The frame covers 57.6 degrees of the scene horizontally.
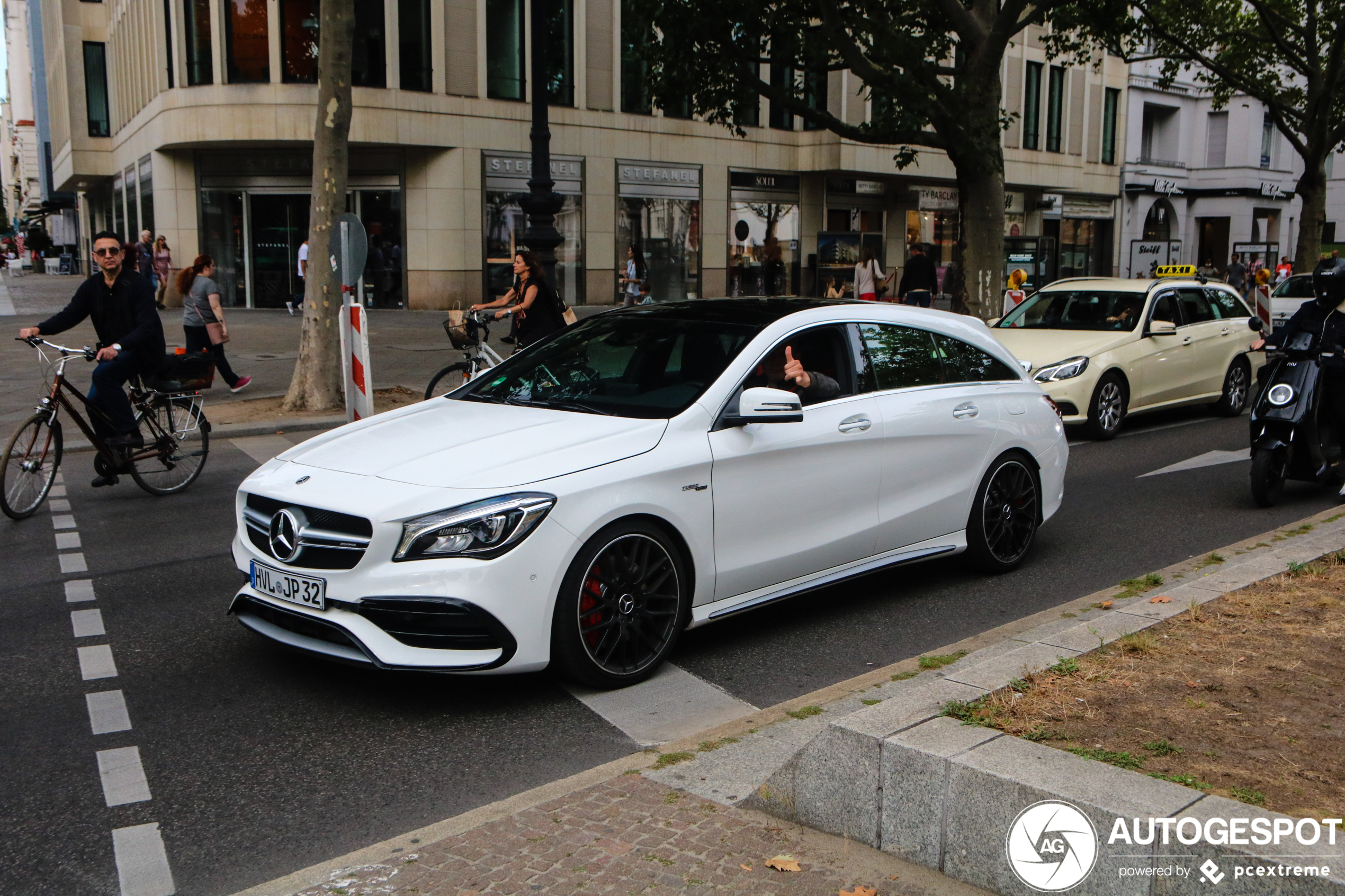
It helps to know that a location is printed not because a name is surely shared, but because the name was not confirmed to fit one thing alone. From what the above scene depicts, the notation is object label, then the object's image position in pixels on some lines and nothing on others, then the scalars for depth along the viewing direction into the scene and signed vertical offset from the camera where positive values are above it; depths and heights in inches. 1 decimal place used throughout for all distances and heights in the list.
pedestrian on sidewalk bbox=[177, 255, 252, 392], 590.6 -14.1
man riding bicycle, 339.6 -10.8
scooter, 341.7 -37.0
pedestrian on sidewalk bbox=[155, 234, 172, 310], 1127.6 +21.2
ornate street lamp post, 583.2 +48.7
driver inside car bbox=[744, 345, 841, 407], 226.2 -16.8
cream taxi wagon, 482.6 -23.0
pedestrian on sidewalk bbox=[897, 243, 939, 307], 769.6 +5.3
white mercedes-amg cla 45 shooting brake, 180.2 -33.4
